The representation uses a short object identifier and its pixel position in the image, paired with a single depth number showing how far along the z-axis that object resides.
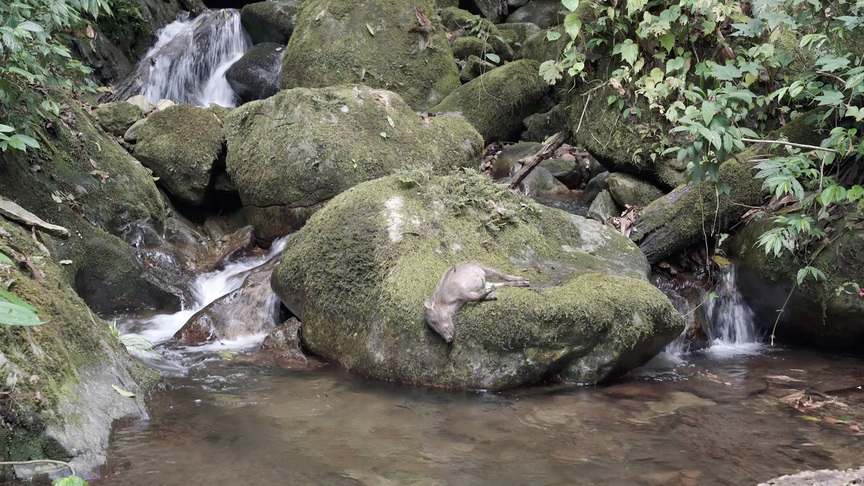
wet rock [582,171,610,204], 8.55
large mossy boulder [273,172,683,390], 4.49
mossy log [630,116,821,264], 6.38
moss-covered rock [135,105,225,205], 7.65
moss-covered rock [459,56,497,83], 11.09
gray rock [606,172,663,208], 7.41
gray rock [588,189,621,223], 7.46
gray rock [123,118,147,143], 7.92
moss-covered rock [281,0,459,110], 10.05
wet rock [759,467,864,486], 2.50
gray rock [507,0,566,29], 13.77
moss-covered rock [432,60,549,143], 9.84
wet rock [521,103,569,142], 9.94
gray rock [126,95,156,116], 8.79
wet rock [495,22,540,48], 12.80
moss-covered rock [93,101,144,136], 8.05
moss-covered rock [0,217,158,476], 2.86
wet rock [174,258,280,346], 5.71
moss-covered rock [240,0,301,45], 11.89
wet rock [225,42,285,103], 10.69
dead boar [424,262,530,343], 4.48
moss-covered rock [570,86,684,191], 7.33
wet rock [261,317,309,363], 5.23
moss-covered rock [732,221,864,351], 5.39
